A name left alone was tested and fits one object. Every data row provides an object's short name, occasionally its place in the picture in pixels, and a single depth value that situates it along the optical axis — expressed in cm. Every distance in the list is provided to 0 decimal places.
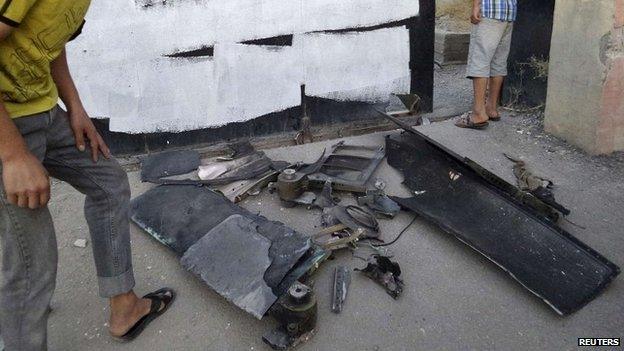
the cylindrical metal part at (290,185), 340
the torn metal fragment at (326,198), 339
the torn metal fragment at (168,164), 395
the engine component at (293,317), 218
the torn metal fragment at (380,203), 324
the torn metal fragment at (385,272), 259
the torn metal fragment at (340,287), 246
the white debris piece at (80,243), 307
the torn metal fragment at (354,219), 304
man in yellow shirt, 161
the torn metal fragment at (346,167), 358
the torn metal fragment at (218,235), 244
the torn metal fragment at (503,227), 248
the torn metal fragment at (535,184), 303
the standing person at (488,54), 445
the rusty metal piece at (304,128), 468
